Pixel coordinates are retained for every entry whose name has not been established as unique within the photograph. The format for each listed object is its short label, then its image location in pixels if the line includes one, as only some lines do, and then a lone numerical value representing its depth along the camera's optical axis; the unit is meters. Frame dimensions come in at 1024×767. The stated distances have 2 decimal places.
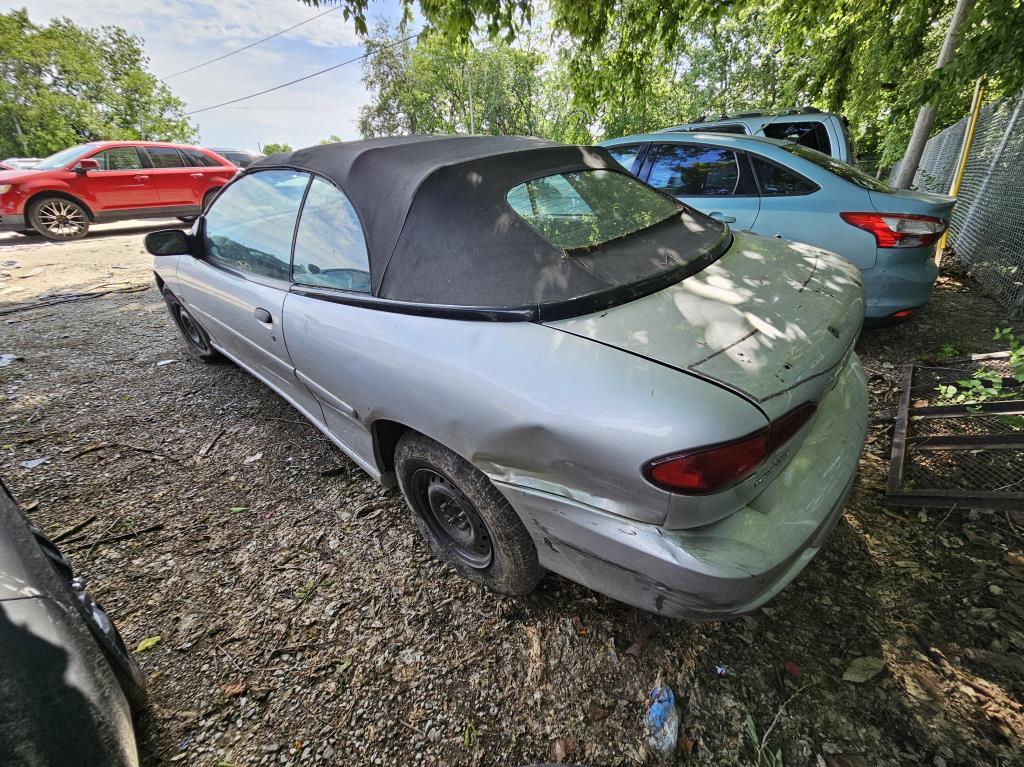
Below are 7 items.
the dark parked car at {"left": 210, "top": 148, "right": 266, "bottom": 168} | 12.67
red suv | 8.20
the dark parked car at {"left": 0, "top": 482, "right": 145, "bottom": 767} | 0.91
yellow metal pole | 6.09
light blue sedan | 3.12
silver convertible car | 1.18
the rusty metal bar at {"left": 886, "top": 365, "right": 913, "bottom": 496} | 2.14
